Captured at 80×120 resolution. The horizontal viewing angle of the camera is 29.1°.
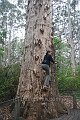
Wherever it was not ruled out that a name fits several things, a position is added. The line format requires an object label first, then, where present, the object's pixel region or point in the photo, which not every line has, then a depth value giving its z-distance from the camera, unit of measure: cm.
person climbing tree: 449
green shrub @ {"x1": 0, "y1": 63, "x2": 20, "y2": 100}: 576
